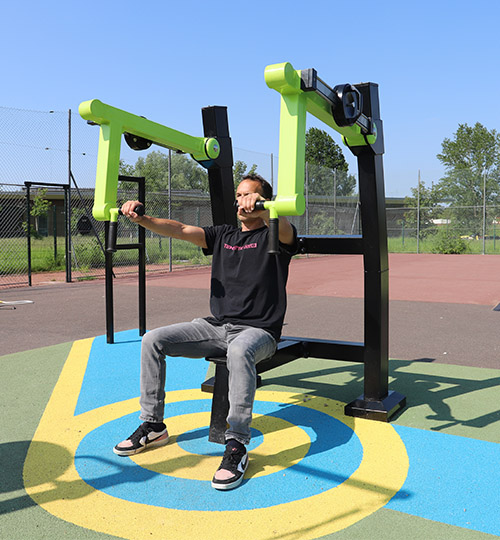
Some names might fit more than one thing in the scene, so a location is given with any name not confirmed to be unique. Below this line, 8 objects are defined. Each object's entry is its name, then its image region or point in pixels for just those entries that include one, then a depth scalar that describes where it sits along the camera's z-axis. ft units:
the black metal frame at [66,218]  36.17
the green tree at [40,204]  44.91
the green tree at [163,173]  59.82
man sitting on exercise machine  9.67
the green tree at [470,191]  76.89
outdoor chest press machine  8.47
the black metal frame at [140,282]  18.72
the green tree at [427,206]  80.94
